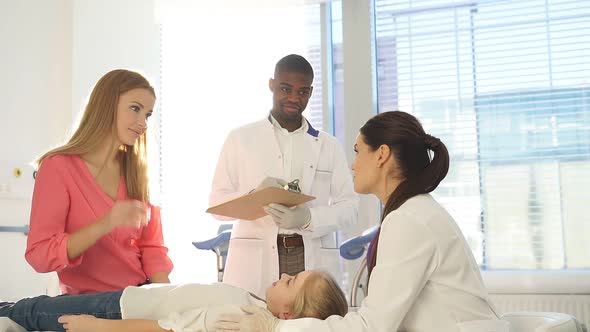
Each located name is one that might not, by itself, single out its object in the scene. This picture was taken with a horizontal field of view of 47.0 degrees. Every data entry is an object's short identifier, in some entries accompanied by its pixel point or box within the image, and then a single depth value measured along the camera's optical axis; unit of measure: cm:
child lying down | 175
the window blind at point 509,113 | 372
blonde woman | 194
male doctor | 263
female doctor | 154
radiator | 343
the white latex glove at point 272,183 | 225
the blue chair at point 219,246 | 326
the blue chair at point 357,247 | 314
